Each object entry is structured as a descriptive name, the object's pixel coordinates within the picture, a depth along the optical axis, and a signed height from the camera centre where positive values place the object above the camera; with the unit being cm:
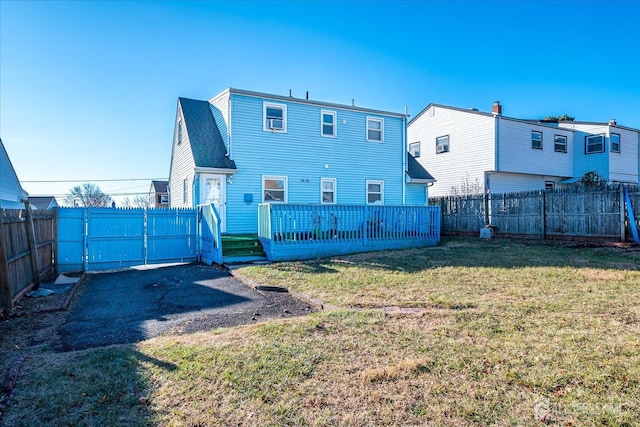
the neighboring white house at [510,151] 2078 +347
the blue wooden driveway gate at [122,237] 1016 -77
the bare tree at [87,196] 5062 +225
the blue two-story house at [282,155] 1359 +223
